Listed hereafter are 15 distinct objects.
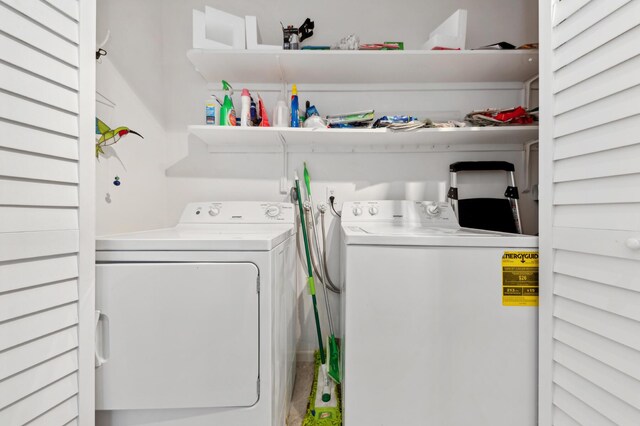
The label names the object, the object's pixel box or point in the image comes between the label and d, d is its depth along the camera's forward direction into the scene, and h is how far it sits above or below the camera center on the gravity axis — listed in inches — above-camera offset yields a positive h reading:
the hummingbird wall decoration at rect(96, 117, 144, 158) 59.2 +15.4
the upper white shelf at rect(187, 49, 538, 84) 67.1 +34.7
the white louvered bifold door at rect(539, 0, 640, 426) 32.0 -0.5
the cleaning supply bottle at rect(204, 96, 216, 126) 68.4 +22.0
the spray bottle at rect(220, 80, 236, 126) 68.9 +22.4
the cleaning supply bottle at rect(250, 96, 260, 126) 73.8 +23.0
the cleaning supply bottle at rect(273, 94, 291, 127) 72.0 +22.8
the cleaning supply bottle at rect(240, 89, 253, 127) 70.1 +23.4
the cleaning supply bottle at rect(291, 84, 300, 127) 71.6 +23.9
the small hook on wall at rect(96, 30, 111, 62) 57.2 +30.9
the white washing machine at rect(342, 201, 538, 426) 44.0 -19.4
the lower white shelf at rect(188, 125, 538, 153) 68.9 +17.8
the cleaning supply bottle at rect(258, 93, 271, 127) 71.9 +23.1
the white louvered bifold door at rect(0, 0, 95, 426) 29.8 -0.4
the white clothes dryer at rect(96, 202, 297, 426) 40.9 -17.2
